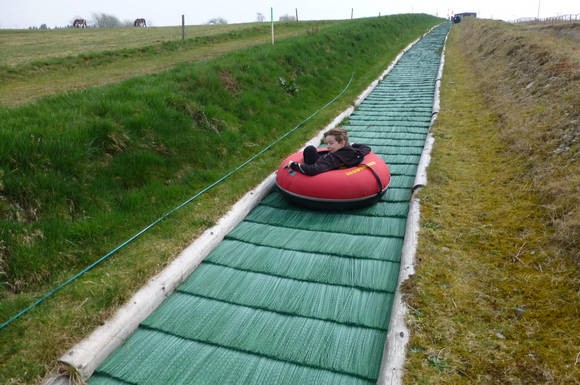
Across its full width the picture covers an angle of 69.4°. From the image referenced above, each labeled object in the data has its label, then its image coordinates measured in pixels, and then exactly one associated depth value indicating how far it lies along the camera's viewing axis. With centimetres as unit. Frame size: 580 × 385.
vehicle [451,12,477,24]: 4871
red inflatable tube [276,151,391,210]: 539
